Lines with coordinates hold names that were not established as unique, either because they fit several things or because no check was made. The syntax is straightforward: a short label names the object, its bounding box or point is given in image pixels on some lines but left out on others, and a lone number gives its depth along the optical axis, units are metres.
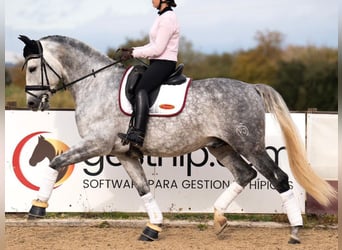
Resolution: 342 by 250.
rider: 13.36
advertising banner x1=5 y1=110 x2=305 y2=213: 17.14
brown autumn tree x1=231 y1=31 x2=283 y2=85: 65.80
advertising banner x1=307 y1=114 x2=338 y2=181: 17.35
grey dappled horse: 13.65
